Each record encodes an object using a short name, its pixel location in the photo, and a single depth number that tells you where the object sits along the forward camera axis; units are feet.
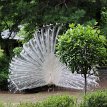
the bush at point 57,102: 38.40
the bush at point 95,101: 39.82
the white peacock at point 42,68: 70.06
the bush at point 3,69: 80.80
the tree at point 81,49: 44.93
